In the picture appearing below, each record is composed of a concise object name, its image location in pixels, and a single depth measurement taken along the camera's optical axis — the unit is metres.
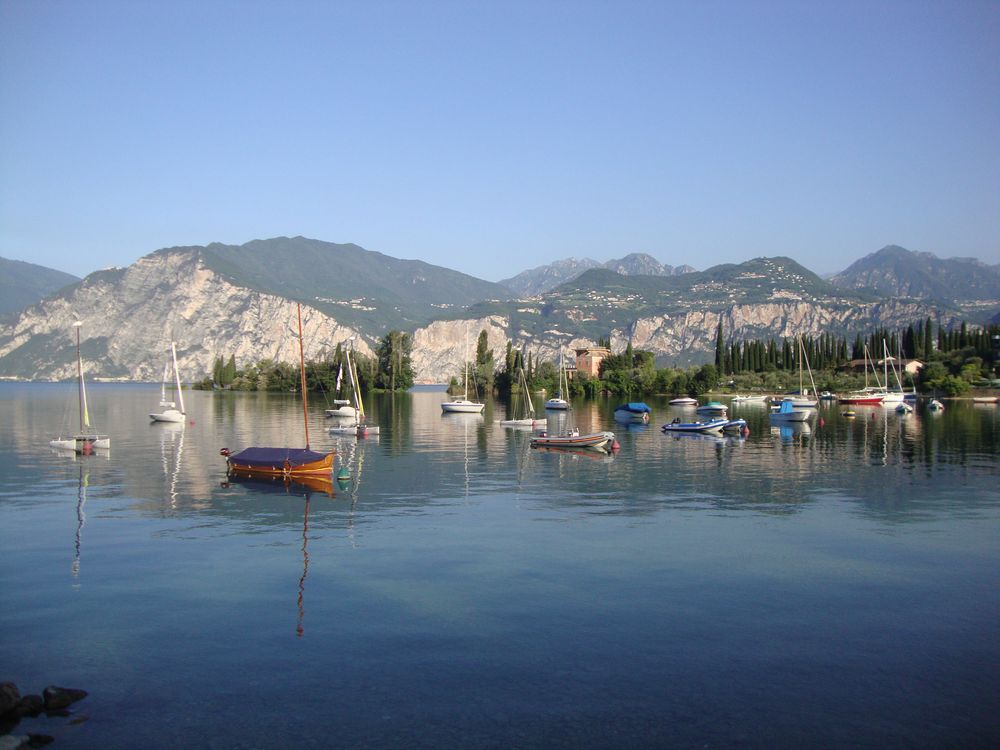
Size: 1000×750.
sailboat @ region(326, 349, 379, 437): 73.59
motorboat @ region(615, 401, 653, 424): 98.19
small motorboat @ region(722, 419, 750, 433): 80.12
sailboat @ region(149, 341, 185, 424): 87.94
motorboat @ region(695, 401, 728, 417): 106.56
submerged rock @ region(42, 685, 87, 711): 15.31
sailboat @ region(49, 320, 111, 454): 56.88
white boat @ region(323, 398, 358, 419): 95.93
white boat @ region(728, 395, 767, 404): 145.12
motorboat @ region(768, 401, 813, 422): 94.88
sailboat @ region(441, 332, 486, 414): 116.31
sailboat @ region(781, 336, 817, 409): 108.94
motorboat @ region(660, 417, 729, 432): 78.94
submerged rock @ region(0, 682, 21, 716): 14.77
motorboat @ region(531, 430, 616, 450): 62.56
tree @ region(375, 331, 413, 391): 192.62
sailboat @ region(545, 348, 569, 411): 127.25
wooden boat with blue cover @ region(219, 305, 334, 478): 44.81
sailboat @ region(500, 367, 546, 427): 86.03
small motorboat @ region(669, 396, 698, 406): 138.38
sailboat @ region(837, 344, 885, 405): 130.00
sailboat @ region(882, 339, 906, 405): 125.56
